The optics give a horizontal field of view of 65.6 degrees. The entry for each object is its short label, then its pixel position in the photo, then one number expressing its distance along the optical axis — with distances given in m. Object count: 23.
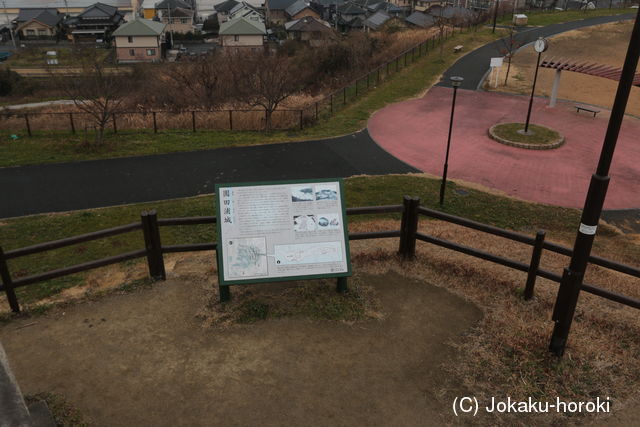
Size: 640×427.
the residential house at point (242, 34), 64.53
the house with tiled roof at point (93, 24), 71.88
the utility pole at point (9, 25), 71.00
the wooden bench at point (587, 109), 21.94
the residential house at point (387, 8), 83.94
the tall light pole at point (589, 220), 5.06
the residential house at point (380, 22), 58.53
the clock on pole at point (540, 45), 18.40
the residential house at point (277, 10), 87.75
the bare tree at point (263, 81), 19.97
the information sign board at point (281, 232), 7.14
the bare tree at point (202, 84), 30.47
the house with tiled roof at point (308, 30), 61.97
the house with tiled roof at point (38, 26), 73.56
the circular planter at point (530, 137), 18.34
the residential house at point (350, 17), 74.69
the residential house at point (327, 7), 88.81
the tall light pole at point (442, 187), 13.29
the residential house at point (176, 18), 77.38
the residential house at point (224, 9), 86.12
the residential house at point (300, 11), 82.88
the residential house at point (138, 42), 62.22
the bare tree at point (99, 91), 17.97
